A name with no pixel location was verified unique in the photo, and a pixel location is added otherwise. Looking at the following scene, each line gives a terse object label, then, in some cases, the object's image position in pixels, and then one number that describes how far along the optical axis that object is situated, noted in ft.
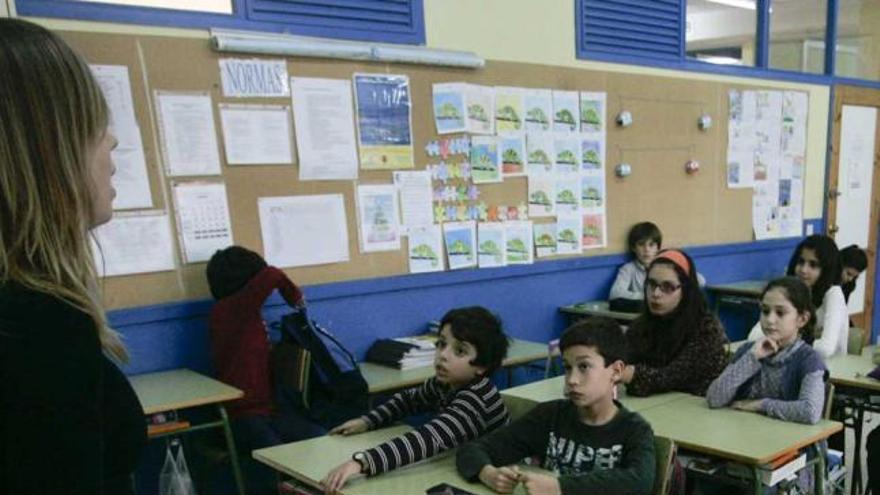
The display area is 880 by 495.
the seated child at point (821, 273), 11.11
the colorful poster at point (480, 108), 12.50
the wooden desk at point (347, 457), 5.96
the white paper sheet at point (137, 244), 9.18
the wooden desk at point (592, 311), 12.91
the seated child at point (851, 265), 13.57
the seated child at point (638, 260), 14.58
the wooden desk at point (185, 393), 7.97
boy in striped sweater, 6.31
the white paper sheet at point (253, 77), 10.00
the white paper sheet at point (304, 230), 10.52
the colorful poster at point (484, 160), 12.70
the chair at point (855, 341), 10.89
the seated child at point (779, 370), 7.37
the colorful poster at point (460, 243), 12.42
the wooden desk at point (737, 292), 15.85
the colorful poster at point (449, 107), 12.16
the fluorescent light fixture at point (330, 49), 9.87
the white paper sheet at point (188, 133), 9.56
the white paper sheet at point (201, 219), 9.75
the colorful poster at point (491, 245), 12.85
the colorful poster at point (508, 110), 12.88
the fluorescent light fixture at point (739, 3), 21.76
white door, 19.61
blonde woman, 2.04
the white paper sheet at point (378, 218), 11.44
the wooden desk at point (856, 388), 8.95
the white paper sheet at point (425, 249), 12.02
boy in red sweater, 9.30
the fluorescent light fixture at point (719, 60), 16.52
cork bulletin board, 9.41
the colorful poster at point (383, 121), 11.29
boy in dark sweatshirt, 5.61
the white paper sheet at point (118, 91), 9.04
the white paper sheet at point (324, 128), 10.69
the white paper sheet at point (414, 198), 11.86
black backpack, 9.32
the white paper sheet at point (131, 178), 9.21
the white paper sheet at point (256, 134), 10.09
